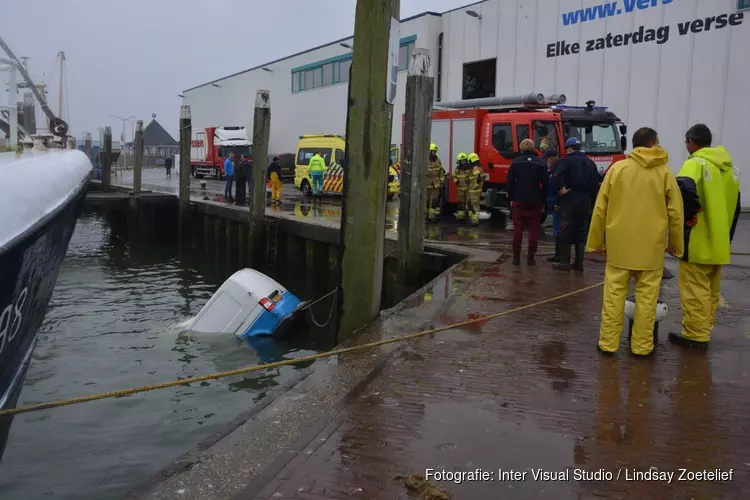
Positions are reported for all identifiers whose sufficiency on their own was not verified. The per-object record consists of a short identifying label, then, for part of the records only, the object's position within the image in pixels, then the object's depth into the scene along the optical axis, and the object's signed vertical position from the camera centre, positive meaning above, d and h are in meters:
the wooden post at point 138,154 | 22.28 +1.05
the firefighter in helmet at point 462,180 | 13.54 +0.38
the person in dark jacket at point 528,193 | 8.60 +0.11
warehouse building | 18.20 +4.91
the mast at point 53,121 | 8.41 +0.80
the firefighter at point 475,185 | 13.42 +0.28
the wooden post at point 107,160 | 26.52 +0.94
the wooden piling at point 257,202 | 14.56 -0.28
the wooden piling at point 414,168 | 9.34 +0.41
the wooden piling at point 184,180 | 18.92 +0.17
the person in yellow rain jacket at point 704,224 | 4.88 -0.12
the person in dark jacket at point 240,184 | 19.40 +0.13
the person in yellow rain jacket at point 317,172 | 21.80 +0.66
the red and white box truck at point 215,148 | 36.41 +2.31
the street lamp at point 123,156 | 50.09 +2.27
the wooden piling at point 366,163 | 5.73 +0.28
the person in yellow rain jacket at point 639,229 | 4.69 -0.17
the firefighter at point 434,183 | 13.99 +0.31
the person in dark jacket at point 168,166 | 44.89 +1.34
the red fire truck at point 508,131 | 13.30 +1.48
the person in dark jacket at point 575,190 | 8.27 +0.17
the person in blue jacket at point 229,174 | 21.39 +0.46
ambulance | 21.98 +1.05
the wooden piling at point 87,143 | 32.03 +1.97
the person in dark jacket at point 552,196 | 8.78 +0.10
